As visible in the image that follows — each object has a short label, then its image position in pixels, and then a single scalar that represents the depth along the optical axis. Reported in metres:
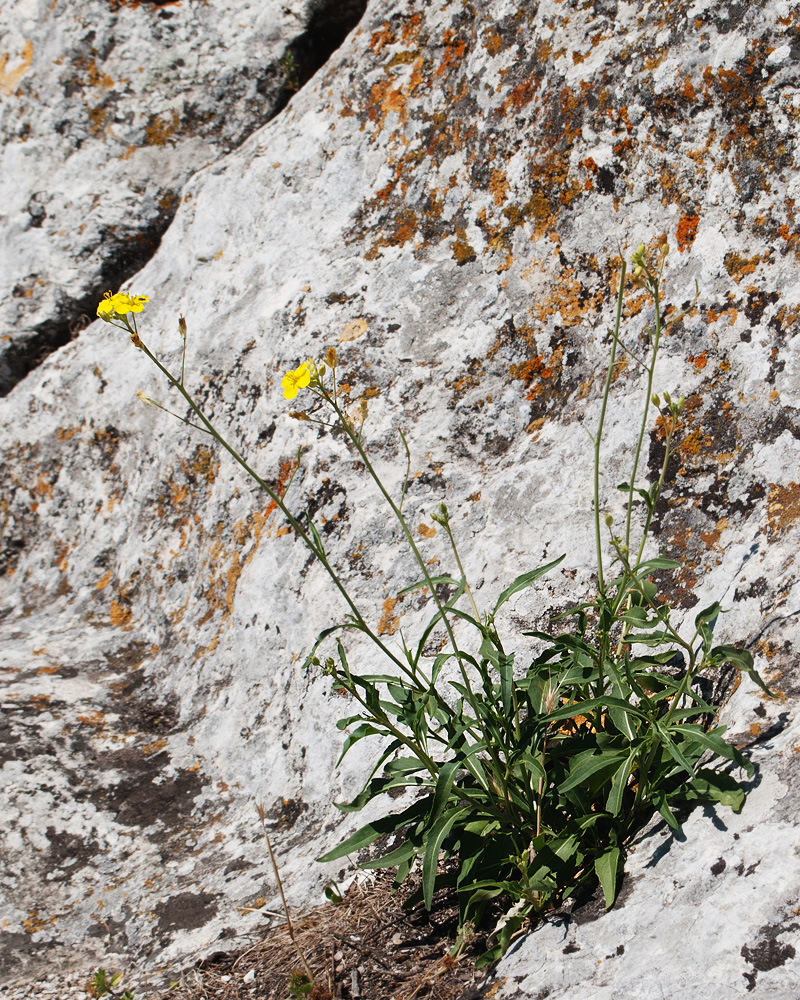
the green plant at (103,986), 2.46
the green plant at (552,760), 1.93
